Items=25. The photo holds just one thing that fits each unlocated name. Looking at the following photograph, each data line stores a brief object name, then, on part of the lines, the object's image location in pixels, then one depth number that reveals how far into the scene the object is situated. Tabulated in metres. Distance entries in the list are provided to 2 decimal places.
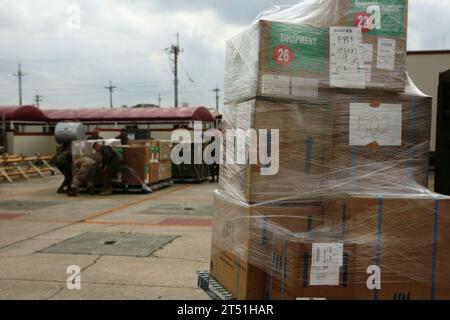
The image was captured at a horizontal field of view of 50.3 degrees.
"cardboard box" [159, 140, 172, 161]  15.34
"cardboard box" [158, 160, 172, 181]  15.36
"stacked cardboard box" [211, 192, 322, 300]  3.03
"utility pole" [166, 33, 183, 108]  44.97
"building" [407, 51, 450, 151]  17.38
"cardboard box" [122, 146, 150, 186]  13.69
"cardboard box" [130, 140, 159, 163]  14.34
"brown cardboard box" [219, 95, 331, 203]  3.08
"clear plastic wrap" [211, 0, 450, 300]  2.97
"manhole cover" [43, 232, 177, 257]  6.73
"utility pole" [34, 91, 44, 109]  74.12
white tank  24.59
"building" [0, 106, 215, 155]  26.36
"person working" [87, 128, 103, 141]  14.85
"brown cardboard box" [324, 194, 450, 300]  2.97
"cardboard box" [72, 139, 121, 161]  13.64
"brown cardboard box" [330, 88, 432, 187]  3.11
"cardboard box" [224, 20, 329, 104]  3.06
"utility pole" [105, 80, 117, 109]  71.56
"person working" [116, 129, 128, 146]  15.30
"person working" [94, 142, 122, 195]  13.21
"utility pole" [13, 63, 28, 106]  62.26
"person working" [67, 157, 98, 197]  13.28
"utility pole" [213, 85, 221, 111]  69.57
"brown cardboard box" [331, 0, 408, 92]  3.16
